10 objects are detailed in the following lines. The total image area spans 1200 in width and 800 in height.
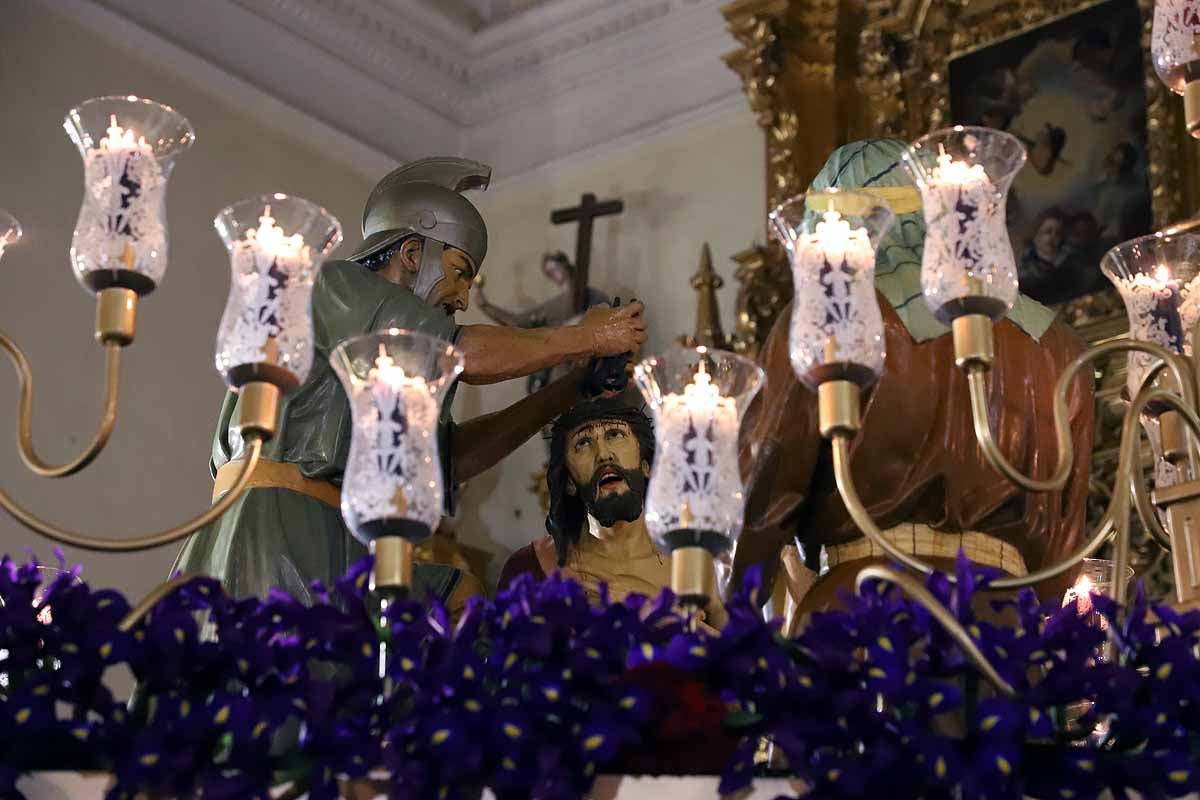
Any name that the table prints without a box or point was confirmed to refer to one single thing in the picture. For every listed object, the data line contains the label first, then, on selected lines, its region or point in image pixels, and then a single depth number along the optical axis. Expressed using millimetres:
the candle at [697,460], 2770
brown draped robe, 3432
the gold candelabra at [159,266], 2881
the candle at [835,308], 2861
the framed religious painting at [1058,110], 6555
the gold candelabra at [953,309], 2857
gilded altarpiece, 7066
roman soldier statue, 3682
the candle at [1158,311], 3262
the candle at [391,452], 2756
